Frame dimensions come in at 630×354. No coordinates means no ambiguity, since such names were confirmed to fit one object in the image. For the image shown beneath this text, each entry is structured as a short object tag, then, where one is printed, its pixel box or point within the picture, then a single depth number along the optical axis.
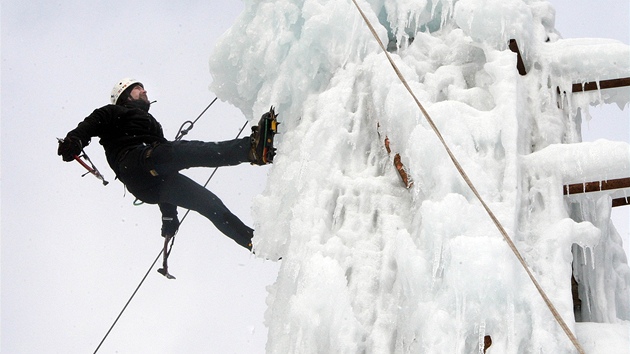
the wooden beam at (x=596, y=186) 8.49
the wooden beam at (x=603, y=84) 9.83
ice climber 11.23
